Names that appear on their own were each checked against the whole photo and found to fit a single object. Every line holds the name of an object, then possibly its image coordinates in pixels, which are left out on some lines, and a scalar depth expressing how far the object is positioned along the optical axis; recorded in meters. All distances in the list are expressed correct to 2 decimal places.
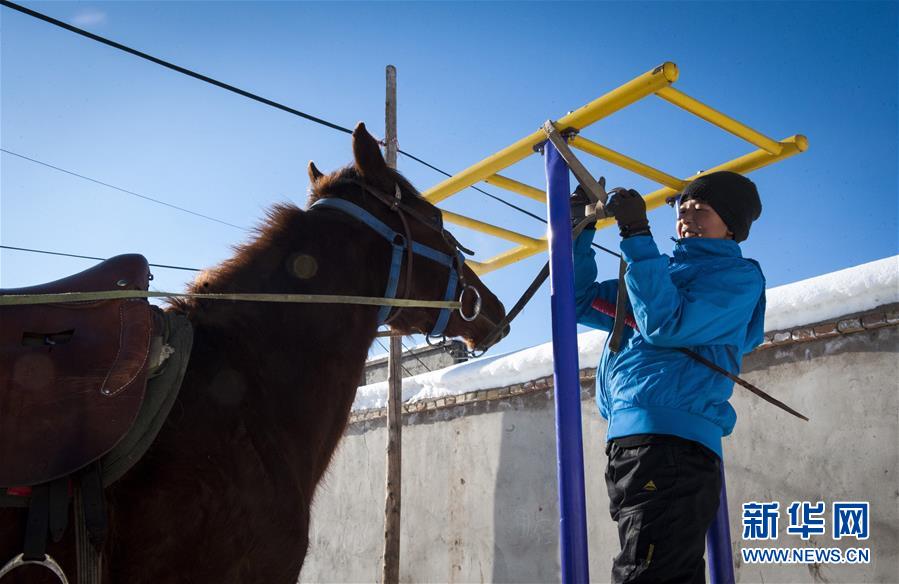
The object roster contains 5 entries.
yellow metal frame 2.46
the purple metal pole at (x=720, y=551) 2.48
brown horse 1.54
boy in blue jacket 1.82
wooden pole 6.32
